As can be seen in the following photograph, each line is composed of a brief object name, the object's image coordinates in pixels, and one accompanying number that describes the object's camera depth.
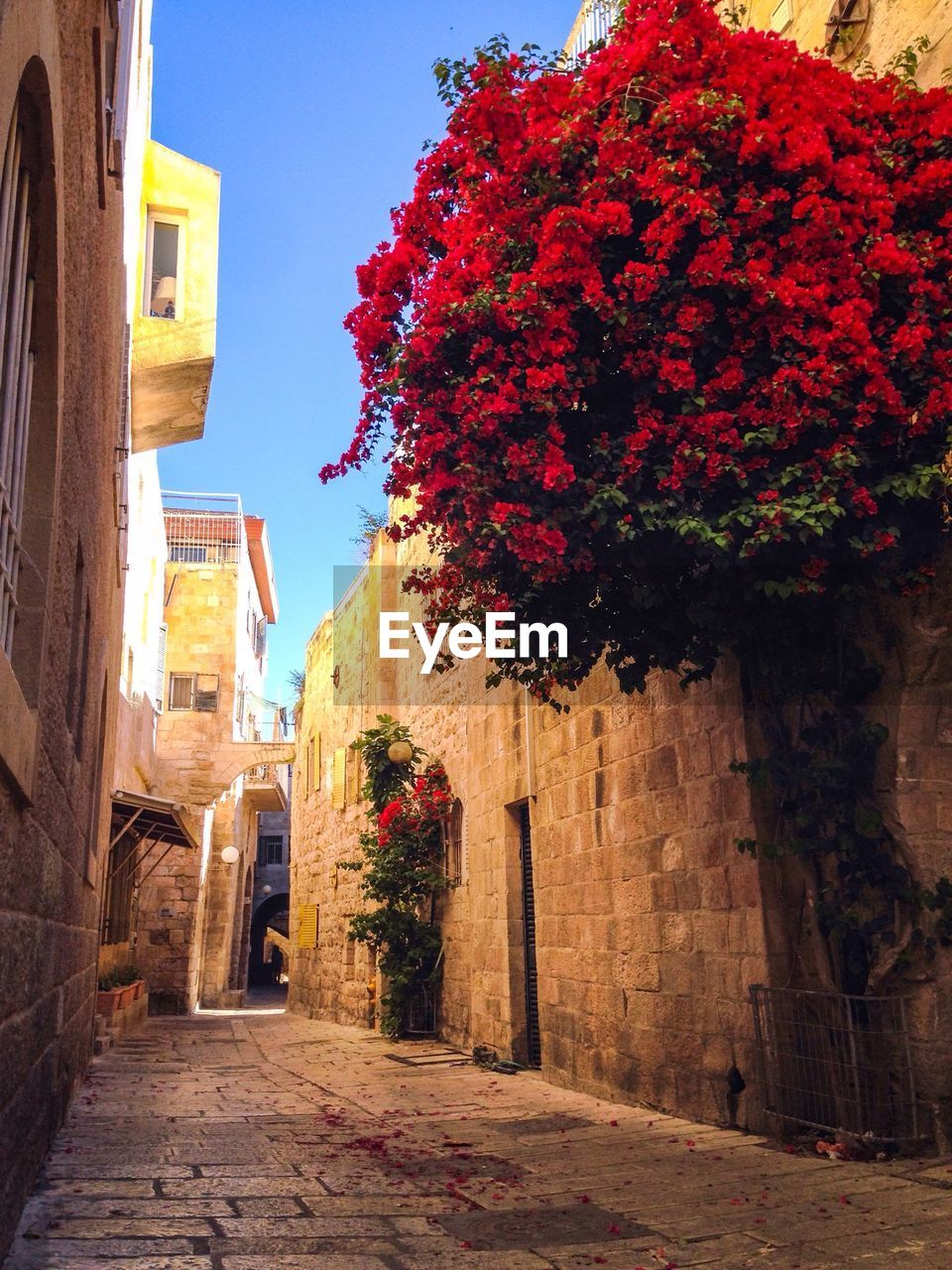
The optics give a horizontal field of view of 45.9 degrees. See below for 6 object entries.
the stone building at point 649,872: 5.27
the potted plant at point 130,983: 14.56
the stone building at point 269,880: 39.88
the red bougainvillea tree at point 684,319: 4.65
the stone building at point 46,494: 3.07
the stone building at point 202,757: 21.83
